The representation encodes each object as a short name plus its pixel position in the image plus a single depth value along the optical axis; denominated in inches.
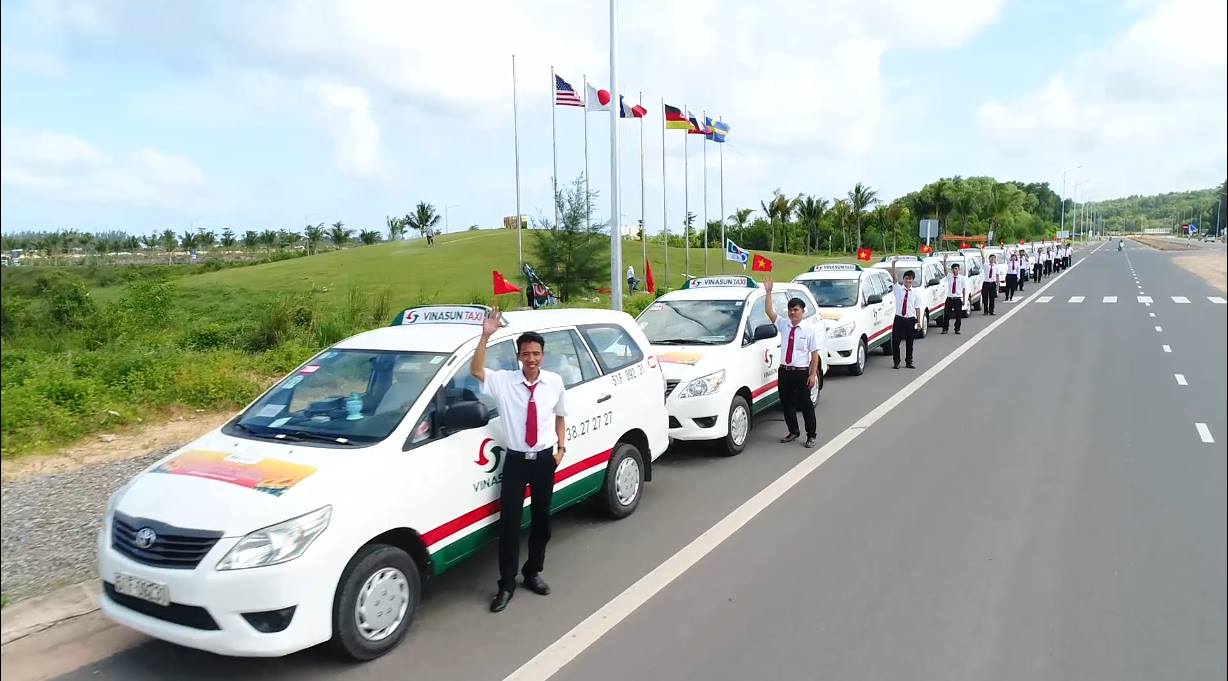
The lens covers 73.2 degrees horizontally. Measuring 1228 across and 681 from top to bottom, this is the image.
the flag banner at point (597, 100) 718.0
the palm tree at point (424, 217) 4099.4
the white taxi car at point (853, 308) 552.7
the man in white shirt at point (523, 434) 206.1
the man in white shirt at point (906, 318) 560.6
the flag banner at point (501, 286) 538.3
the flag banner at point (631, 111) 874.0
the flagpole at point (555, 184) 852.6
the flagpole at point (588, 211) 927.0
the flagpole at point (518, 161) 1122.0
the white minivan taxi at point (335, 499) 162.7
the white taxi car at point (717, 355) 339.9
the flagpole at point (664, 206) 1333.8
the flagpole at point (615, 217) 568.7
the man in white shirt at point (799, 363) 364.5
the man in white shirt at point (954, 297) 799.1
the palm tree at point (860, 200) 2913.4
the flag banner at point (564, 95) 818.8
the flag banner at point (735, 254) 792.8
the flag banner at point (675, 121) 1005.2
